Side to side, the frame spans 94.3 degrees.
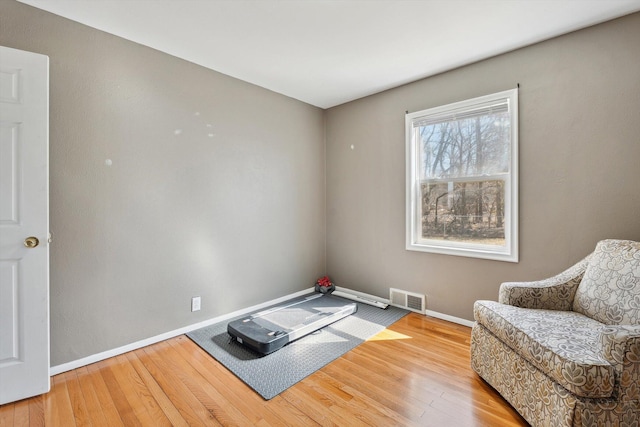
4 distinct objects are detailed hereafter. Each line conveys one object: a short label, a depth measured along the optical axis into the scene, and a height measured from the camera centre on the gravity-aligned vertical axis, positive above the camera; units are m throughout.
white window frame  2.51 +0.15
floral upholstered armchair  1.27 -0.65
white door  1.73 -0.06
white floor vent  3.09 -0.95
